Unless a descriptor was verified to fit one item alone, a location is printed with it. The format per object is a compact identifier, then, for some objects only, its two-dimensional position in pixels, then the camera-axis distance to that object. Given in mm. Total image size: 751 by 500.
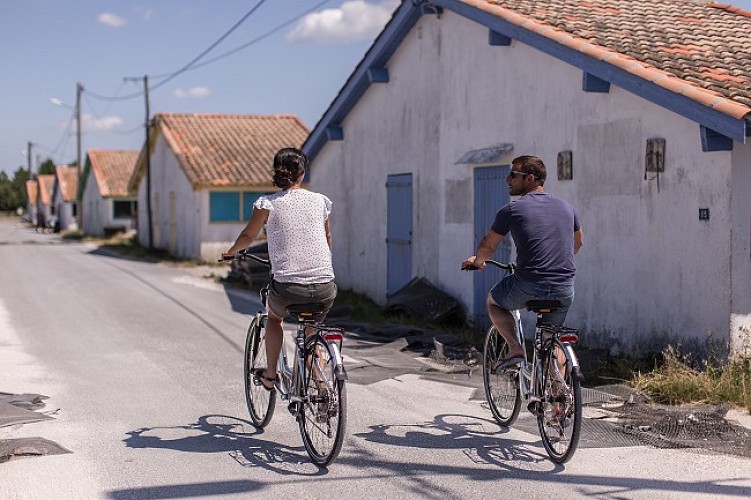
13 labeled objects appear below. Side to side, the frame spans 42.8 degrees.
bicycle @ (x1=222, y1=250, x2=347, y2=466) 5660
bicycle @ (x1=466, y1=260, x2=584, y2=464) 5734
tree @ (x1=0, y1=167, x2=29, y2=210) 121875
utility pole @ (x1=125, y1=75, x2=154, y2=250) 35812
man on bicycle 6156
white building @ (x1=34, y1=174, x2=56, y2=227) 85131
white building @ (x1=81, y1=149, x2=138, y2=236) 50844
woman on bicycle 6094
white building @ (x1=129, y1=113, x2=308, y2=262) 30000
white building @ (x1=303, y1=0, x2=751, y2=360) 8734
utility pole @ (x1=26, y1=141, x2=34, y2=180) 92000
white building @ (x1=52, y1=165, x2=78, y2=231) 66500
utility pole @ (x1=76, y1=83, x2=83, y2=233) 53219
